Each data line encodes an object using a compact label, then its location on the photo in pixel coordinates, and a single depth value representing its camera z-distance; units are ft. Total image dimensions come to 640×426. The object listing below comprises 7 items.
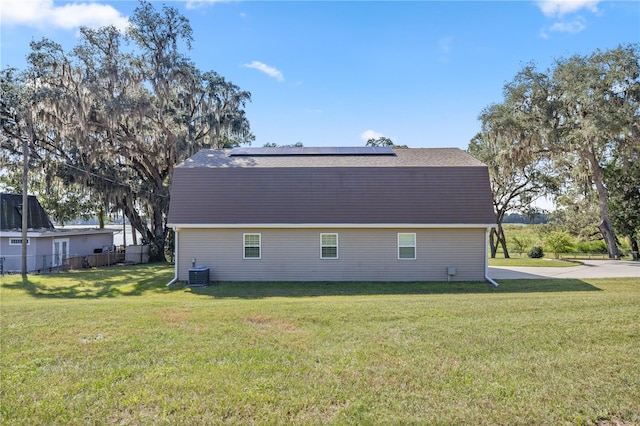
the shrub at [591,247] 112.47
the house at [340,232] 47.75
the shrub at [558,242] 91.50
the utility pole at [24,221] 55.91
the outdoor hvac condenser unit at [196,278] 45.57
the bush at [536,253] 83.13
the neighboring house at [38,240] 66.95
